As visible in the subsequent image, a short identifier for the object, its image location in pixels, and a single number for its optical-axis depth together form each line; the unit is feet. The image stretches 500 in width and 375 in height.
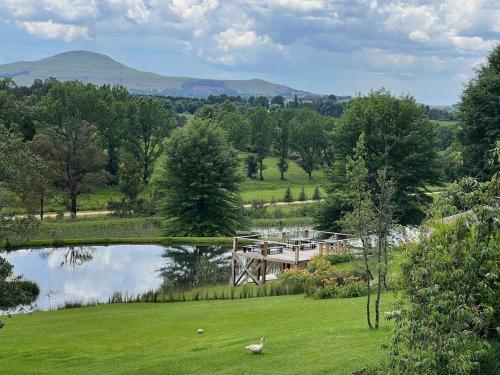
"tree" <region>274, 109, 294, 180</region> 325.21
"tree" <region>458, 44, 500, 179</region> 138.31
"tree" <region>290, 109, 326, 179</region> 317.22
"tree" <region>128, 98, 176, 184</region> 252.21
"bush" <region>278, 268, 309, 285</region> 83.35
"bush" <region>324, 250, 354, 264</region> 94.07
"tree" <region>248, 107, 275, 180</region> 318.65
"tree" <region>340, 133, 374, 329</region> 52.11
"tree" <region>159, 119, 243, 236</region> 161.99
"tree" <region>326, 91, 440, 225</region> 147.02
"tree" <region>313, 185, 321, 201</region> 238.19
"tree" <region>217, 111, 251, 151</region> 302.45
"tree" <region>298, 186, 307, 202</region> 242.58
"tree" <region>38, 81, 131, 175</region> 243.19
